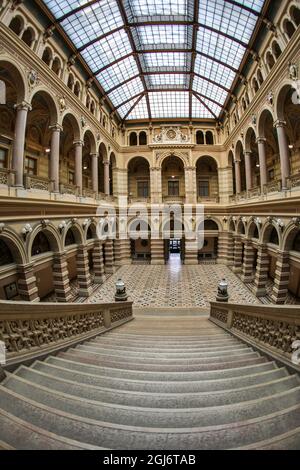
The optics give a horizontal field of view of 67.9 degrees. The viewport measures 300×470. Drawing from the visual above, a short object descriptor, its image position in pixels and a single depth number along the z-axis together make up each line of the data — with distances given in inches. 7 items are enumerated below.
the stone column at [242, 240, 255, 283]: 642.2
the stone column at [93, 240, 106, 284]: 668.7
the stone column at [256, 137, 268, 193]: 531.8
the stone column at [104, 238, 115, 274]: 773.7
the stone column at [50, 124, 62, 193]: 443.2
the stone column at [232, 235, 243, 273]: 732.0
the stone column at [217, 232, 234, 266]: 826.2
